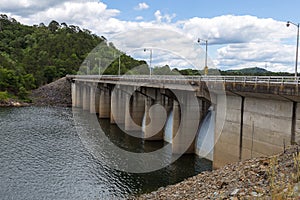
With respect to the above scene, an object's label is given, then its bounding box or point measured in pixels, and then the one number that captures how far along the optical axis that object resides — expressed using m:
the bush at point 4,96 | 85.97
